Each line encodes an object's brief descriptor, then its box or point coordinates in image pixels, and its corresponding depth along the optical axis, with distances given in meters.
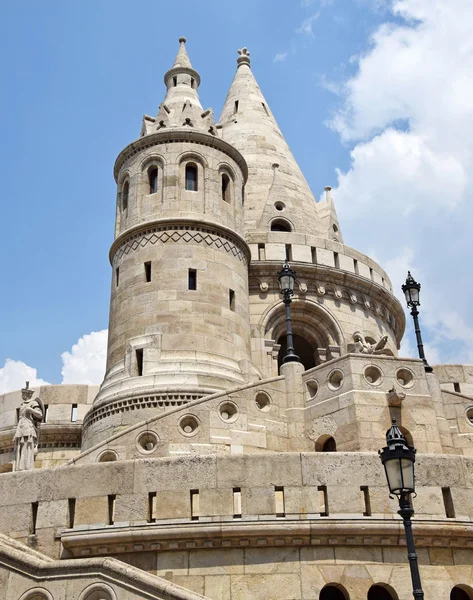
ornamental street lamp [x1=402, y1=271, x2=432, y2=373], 17.53
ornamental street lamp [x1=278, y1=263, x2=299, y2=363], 17.42
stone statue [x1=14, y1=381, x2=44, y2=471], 16.28
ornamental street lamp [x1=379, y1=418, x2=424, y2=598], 9.00
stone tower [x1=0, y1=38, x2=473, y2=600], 11.55
